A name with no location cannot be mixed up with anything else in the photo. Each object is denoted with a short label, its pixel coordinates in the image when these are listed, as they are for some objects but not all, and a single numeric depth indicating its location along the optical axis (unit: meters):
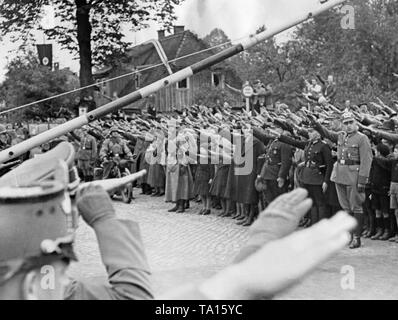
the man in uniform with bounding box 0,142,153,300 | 1.97
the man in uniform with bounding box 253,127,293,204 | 11.51
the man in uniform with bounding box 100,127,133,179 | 16.41
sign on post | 17.30
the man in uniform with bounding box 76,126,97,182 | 18.53
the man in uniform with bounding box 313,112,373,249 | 9.89
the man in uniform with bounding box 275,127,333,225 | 10.62
